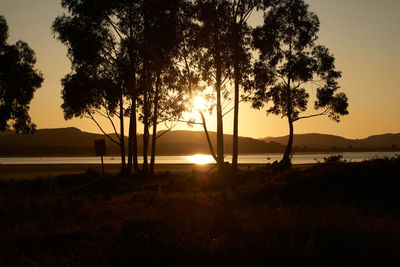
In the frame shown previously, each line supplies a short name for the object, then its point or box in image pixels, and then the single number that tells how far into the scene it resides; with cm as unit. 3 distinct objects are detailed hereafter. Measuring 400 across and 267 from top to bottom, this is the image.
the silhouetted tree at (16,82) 4091
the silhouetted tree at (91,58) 3544
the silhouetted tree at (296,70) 3916
